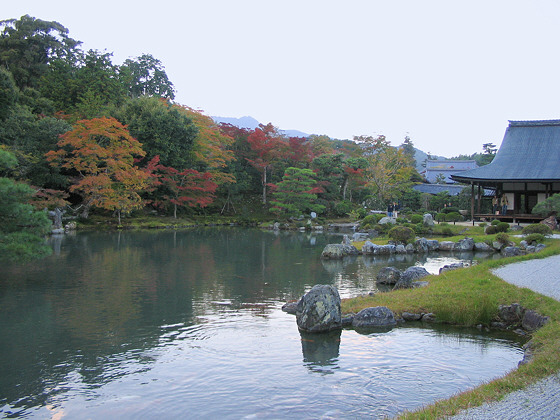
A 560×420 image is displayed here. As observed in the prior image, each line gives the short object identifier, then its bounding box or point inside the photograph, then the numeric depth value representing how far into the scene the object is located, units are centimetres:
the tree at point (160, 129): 2914
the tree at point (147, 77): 3956
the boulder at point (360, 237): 2141
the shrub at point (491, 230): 2027
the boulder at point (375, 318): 759
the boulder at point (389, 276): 1152
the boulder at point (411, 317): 787
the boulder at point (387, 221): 2493
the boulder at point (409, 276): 1055
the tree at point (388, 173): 3606
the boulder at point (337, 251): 1650
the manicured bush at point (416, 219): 2536
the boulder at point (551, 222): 2019
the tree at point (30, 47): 3258
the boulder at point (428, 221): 2458
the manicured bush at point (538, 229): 1700
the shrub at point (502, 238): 1747
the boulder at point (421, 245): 1806
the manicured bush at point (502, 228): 2019
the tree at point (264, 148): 3494
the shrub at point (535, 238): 1573
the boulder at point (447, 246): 1841
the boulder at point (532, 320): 671
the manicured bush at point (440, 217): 2614
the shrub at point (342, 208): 3472
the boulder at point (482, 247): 1795
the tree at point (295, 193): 3191
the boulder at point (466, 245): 1814
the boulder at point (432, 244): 1844
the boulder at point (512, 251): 1532
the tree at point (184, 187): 3002
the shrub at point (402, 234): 1881
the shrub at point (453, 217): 2616
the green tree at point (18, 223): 1010
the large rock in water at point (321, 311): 745
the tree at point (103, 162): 2495
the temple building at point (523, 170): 2412
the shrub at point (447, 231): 2281
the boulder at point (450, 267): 1200
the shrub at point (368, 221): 2636
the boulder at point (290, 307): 881
